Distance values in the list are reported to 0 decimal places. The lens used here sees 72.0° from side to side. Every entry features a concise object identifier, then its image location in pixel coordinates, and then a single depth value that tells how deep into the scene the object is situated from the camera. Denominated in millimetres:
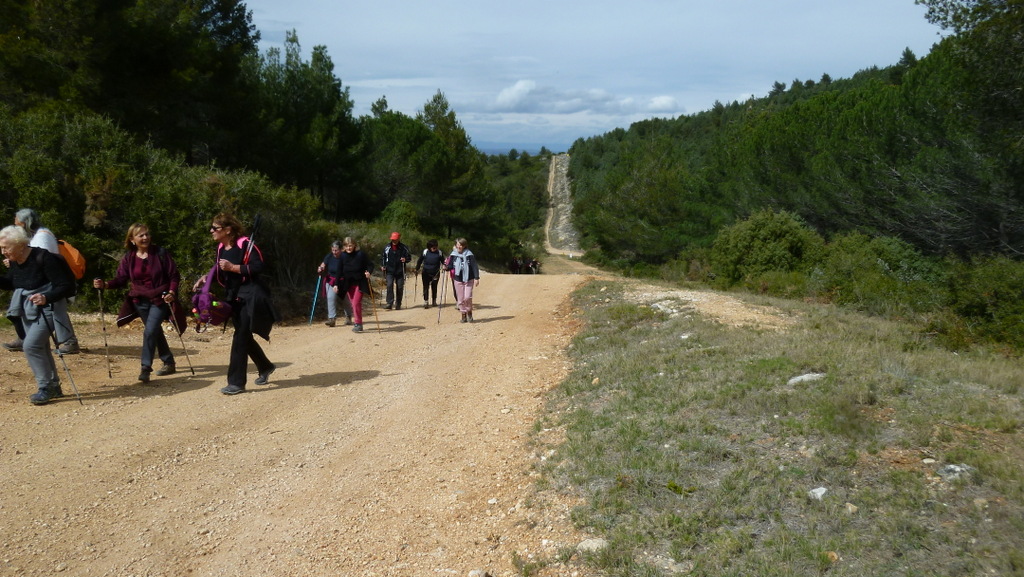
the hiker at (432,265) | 15695
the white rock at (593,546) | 4203
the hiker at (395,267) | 15859
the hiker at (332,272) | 12664
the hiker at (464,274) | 13523
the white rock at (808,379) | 6539
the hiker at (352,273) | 12594
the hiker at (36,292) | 6684
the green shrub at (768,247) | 23672
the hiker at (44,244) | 7266
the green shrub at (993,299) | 9883
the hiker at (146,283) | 7984
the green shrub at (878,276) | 13312
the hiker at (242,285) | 7340
